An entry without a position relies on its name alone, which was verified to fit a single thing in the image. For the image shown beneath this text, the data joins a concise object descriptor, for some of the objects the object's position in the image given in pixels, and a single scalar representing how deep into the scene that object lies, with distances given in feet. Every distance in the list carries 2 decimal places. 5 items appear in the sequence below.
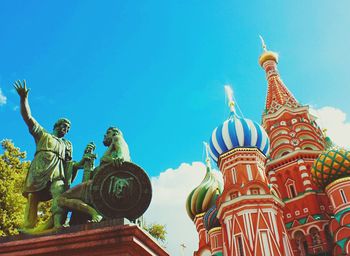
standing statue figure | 18.65
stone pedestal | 15.15
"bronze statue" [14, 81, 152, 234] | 17.13
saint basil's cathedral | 73.97
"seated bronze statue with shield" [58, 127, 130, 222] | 17.47
